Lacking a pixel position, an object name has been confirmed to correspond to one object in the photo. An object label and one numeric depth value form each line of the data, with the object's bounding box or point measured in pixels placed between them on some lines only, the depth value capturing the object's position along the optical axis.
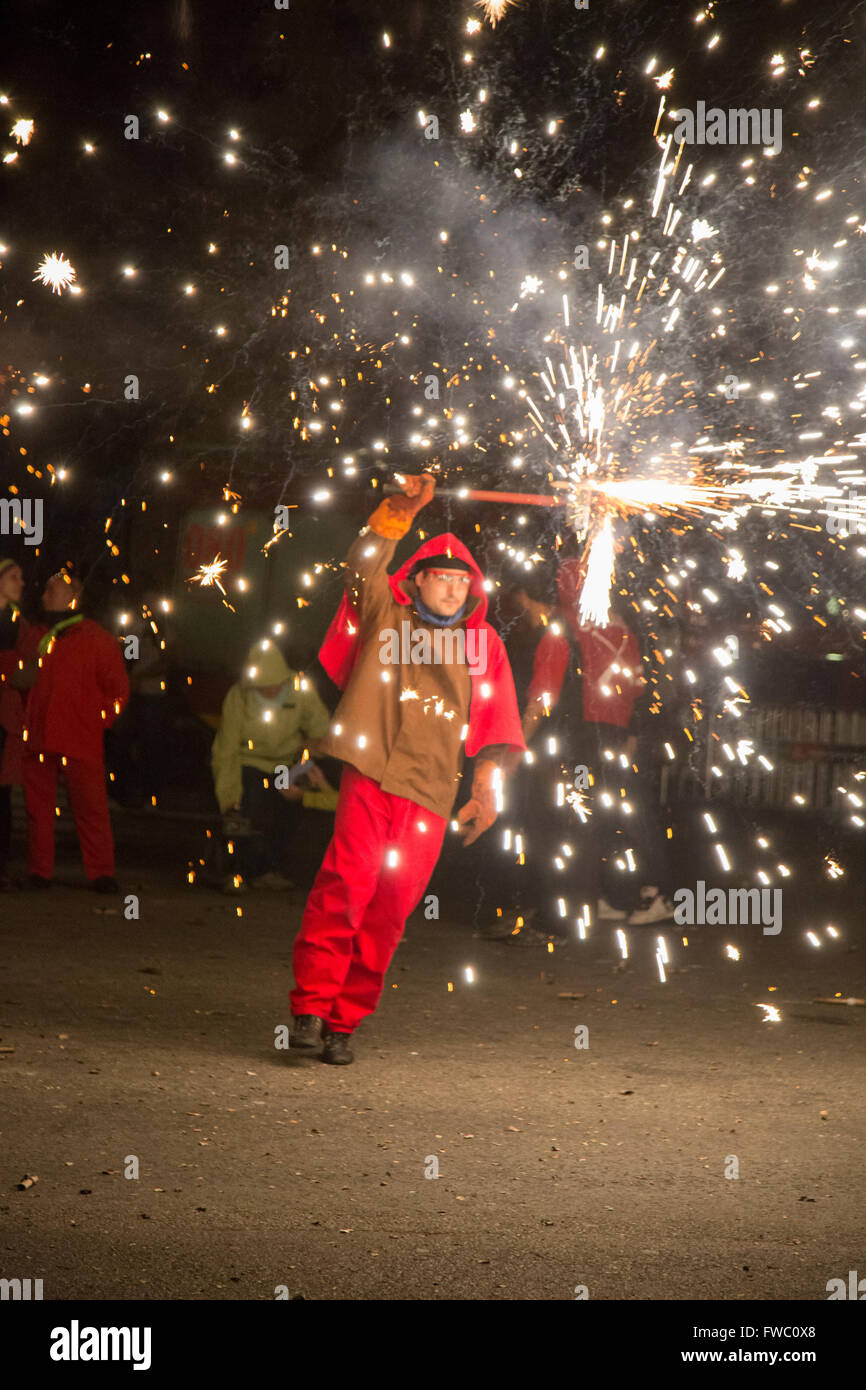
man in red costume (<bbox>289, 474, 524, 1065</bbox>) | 5.62
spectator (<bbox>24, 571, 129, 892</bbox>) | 8.97
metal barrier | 14.82
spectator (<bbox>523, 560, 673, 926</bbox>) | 8.28
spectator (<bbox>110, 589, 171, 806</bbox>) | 14.18
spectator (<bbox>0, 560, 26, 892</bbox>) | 8.85
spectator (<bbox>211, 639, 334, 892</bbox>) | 9.44
